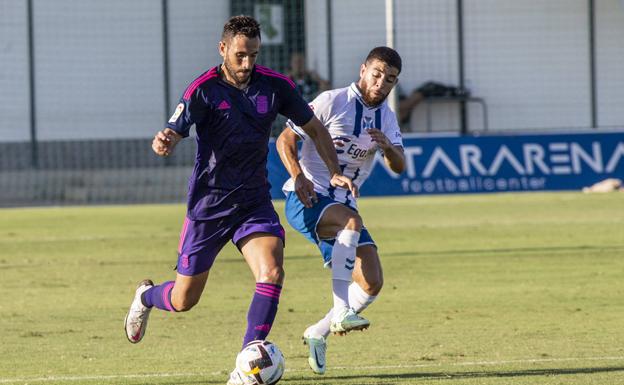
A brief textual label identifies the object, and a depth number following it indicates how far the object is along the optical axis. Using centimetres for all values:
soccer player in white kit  1565
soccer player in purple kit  1361
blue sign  4047
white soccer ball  1277
